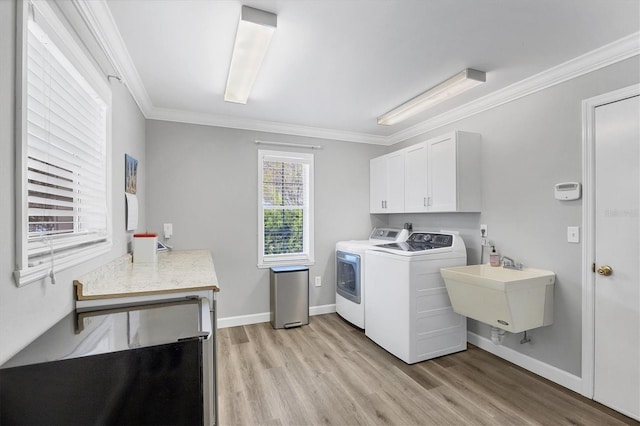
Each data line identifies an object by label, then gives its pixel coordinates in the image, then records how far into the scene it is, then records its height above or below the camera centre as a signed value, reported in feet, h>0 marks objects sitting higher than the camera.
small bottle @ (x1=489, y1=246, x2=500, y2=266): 9.11 -1.36
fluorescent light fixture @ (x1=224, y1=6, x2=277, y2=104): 5.59 +3.56
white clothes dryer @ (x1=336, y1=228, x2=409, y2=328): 11.38 -2.40
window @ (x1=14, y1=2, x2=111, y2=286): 3.44 +0.88
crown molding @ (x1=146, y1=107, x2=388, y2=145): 10.96 +3.57
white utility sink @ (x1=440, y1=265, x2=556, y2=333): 7.25 -2.11
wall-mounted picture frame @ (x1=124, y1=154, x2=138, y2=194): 7.86 +1.05
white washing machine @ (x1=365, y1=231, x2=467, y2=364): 8.85 -2.79
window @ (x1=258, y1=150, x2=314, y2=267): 12.52 +0.19
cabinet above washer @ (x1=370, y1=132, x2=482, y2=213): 9.56 +1.35
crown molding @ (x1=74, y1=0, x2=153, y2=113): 5.14 +3.51
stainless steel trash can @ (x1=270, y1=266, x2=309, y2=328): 11.66 -3.34
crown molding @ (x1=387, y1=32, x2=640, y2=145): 6.56 +3.63
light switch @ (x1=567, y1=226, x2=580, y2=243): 7.42 -0.50
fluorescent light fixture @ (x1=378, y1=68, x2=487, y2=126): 7.93 +3.59
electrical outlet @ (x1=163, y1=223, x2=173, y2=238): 10.84 -0.67
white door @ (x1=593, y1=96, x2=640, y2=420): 6.43 -0.94
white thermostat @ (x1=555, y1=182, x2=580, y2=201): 7.36 +0.60
